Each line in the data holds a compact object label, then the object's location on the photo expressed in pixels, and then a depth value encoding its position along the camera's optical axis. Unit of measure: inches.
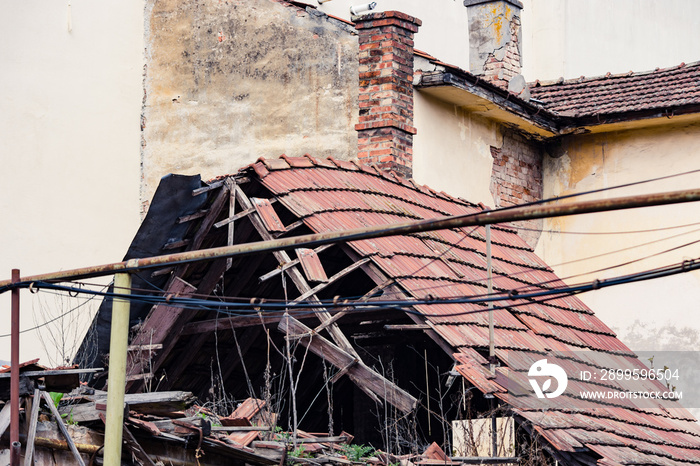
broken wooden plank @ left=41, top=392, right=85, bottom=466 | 591.8
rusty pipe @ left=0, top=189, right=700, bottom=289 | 409.8
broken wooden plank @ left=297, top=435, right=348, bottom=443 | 669.6
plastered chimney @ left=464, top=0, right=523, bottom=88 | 1188.9
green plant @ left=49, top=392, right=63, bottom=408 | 619.8
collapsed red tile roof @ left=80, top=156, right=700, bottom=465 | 698.2
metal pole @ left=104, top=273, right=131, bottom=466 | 561.2
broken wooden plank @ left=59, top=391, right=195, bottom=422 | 618.6
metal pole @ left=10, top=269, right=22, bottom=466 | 557.6
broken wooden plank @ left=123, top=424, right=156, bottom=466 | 602.2
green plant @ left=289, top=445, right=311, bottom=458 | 645.8
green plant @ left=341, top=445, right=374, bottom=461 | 663.4
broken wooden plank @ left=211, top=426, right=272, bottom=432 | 660.3
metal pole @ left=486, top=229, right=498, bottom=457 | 656.7
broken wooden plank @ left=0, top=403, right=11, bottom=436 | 598.1
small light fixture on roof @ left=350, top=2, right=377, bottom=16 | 1190.3
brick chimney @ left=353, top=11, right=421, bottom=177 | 1008.9
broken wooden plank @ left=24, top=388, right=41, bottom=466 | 583.0
